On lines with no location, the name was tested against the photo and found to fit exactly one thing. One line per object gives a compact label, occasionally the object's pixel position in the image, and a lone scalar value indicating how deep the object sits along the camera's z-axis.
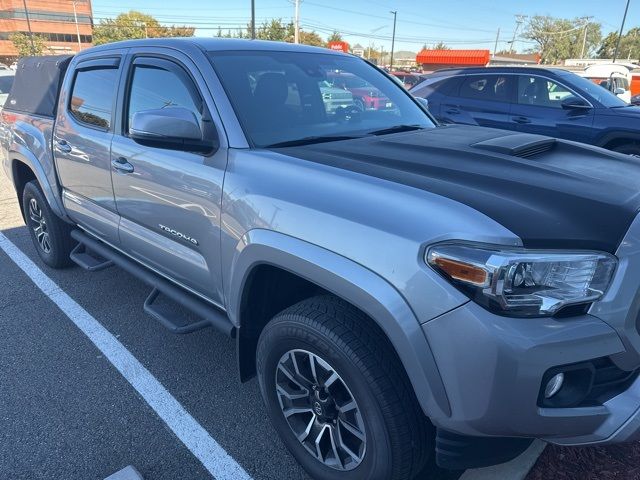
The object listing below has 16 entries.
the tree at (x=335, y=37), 87.22
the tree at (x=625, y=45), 76.25
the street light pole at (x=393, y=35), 56.78
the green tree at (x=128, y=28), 72.82
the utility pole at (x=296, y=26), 35.01
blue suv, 6.85
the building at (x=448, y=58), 41.38
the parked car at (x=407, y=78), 20.50
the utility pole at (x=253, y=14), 27.84
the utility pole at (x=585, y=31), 77.07
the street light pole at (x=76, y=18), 75.04
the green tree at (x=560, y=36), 84.56
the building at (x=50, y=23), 75.25
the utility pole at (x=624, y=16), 36.78
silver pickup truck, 1.58
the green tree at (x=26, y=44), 62.84
